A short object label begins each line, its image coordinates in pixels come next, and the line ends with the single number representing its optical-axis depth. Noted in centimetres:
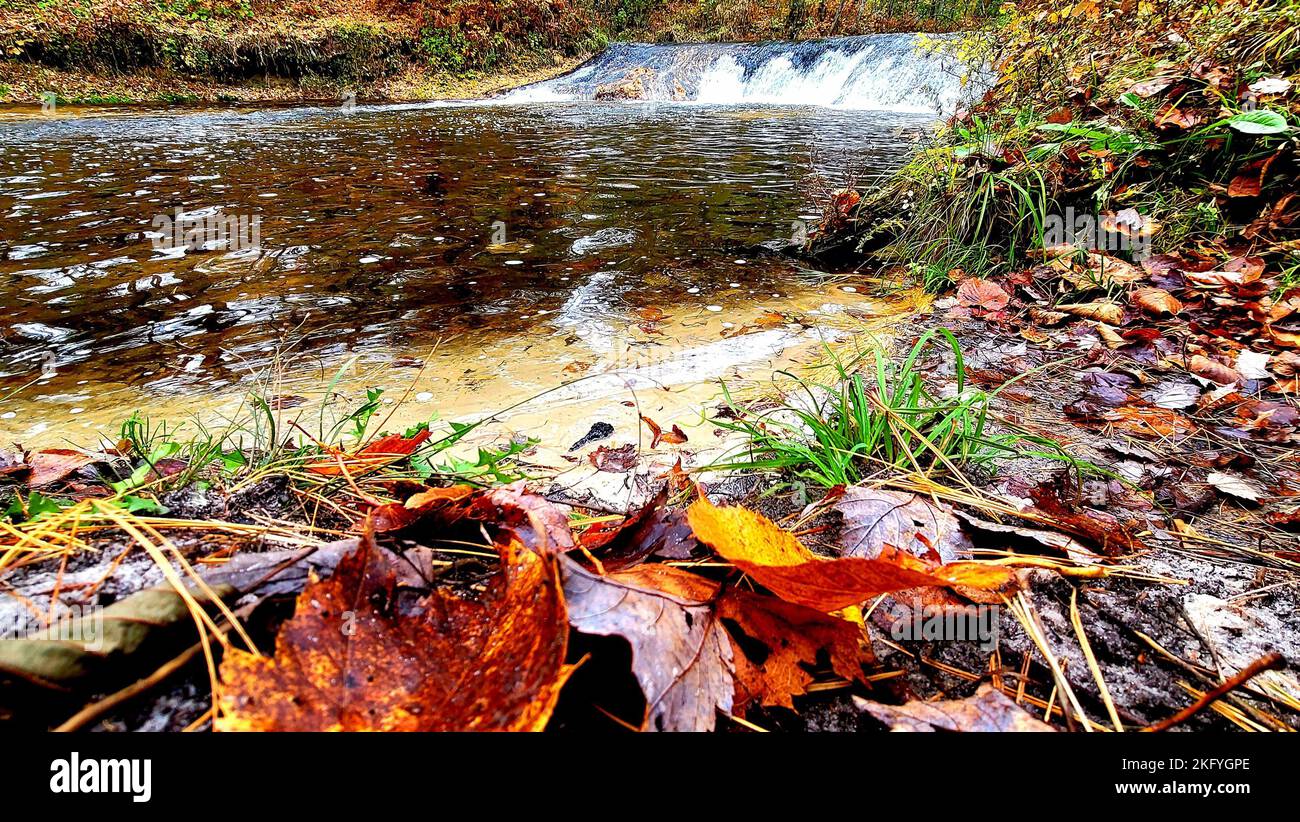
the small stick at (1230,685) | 28
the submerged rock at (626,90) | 641
